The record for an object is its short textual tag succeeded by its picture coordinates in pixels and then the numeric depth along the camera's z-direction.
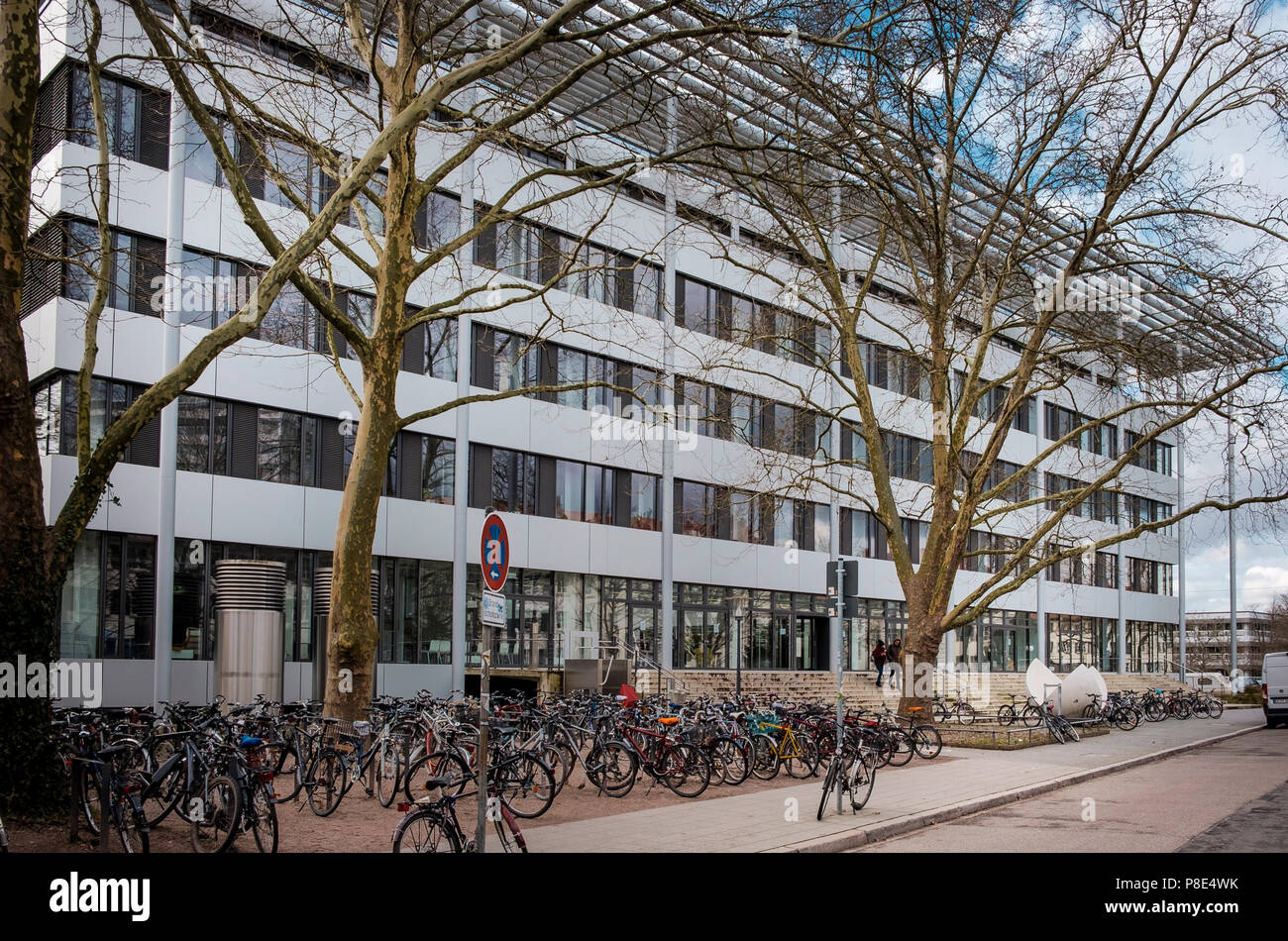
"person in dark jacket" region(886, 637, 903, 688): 38.76
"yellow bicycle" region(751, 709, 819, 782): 16.61
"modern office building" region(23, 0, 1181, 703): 22.39
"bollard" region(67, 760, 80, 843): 9.52
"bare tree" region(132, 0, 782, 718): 12.38
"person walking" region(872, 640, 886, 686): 38.25
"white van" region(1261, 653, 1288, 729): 33.19
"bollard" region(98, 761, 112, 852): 9.18
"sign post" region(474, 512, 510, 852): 8.77
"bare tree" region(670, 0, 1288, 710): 21.70
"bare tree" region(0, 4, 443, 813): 10.02
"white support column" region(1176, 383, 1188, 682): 65.44
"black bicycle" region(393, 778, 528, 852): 7.97
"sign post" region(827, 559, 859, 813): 13.67
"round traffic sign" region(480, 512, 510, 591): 8.99
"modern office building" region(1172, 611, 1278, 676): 95.44
